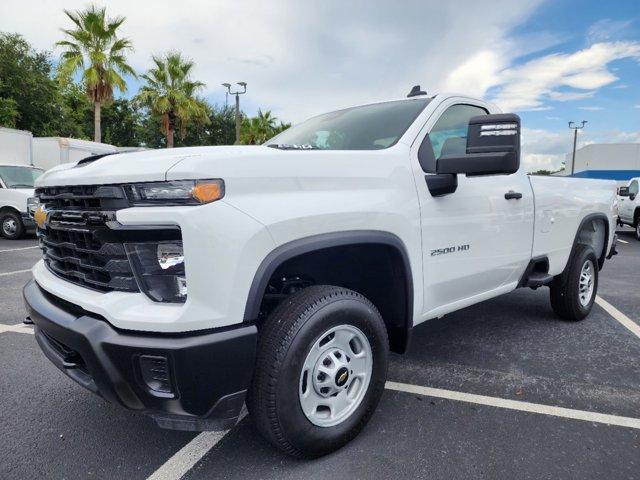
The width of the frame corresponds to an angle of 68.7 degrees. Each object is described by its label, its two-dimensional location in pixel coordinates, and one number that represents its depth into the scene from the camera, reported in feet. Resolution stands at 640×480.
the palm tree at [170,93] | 80.59
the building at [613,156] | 146.93
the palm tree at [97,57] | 62.59
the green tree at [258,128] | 132.46
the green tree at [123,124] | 126.11
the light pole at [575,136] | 110.32
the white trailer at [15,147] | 43.98
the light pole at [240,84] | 84.84
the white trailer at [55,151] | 48.98
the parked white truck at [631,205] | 40.55
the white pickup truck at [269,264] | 5.99
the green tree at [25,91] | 83.61
